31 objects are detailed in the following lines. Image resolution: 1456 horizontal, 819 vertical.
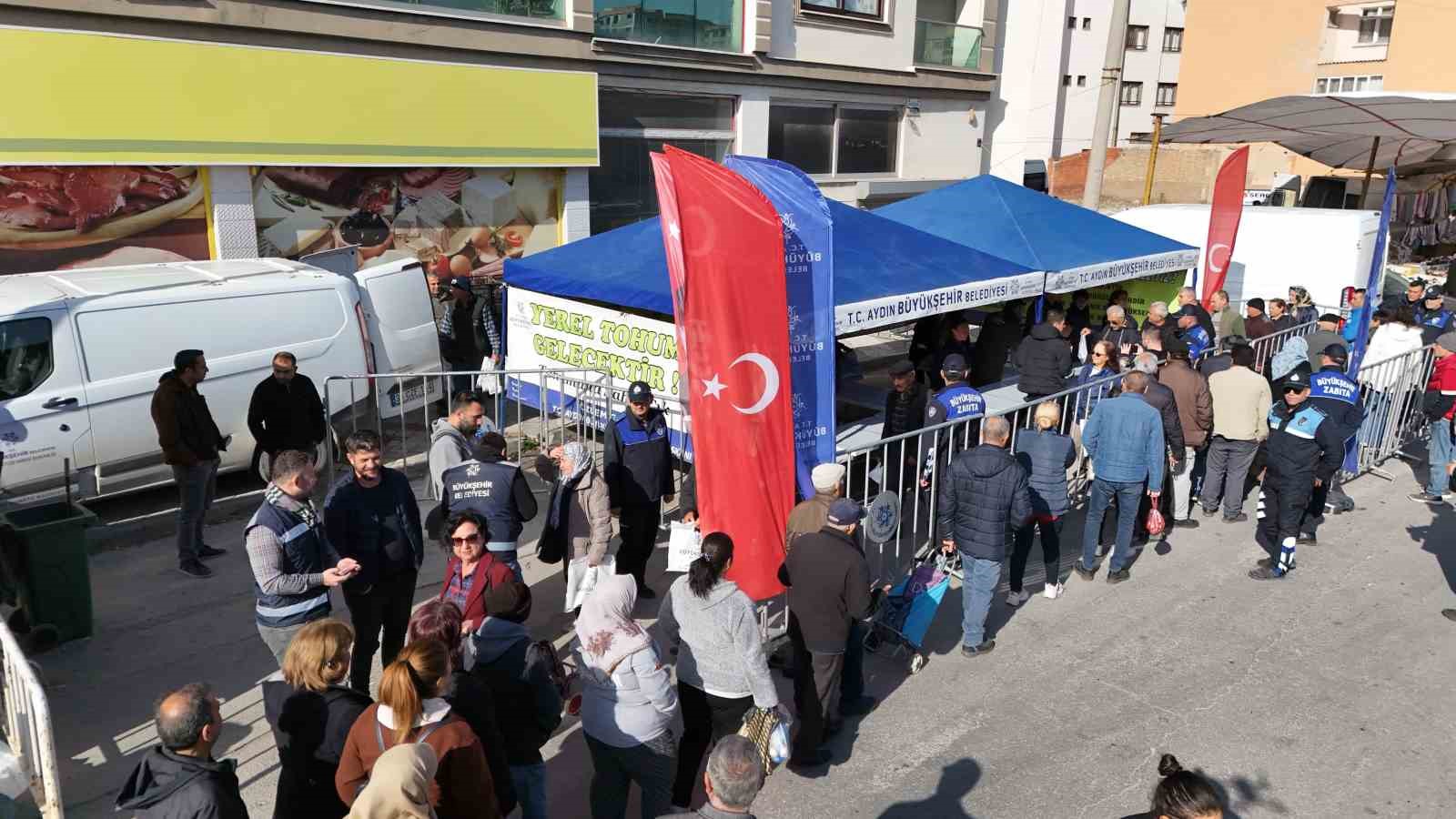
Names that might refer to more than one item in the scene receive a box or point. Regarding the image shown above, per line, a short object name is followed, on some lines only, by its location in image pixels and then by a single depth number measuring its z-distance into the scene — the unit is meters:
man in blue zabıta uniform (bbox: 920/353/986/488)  7.83
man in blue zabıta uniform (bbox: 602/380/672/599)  6.88
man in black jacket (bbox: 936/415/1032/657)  6.38
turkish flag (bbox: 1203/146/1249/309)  13.72
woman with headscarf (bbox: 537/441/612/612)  6.33
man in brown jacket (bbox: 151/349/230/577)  7.16
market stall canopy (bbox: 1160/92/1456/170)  13.81
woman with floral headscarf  4.21
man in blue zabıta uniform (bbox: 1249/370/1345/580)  7.76
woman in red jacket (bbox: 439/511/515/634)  4.62
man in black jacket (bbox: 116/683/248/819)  3.26
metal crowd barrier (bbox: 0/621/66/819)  4.10
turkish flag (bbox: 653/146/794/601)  6.27
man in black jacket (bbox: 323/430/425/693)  5.27
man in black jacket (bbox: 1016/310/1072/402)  10.18
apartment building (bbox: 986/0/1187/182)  34.50
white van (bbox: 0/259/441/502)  7.74
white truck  15.45
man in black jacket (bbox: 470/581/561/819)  4.14
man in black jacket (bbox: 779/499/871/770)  5.14
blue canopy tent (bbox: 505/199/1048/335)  9.30
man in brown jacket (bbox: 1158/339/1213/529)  8.66
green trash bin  6.10
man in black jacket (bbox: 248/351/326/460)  7.95
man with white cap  5.76
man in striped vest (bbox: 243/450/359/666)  4.86
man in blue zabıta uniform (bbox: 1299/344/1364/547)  8.30
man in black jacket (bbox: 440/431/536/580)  5.77
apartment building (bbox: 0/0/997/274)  10.59
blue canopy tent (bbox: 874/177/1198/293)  11.98
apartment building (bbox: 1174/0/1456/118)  33.50
